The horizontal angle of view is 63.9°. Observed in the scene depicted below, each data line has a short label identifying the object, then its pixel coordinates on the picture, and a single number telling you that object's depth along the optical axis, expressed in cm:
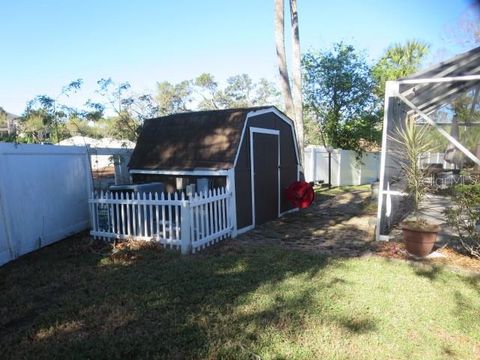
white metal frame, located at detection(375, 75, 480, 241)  578
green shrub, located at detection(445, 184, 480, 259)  572
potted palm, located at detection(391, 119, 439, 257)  592
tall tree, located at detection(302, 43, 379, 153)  2095
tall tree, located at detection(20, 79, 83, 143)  1080
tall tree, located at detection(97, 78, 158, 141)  1398
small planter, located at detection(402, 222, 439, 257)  588
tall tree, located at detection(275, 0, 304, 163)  1340
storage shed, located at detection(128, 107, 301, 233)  812
